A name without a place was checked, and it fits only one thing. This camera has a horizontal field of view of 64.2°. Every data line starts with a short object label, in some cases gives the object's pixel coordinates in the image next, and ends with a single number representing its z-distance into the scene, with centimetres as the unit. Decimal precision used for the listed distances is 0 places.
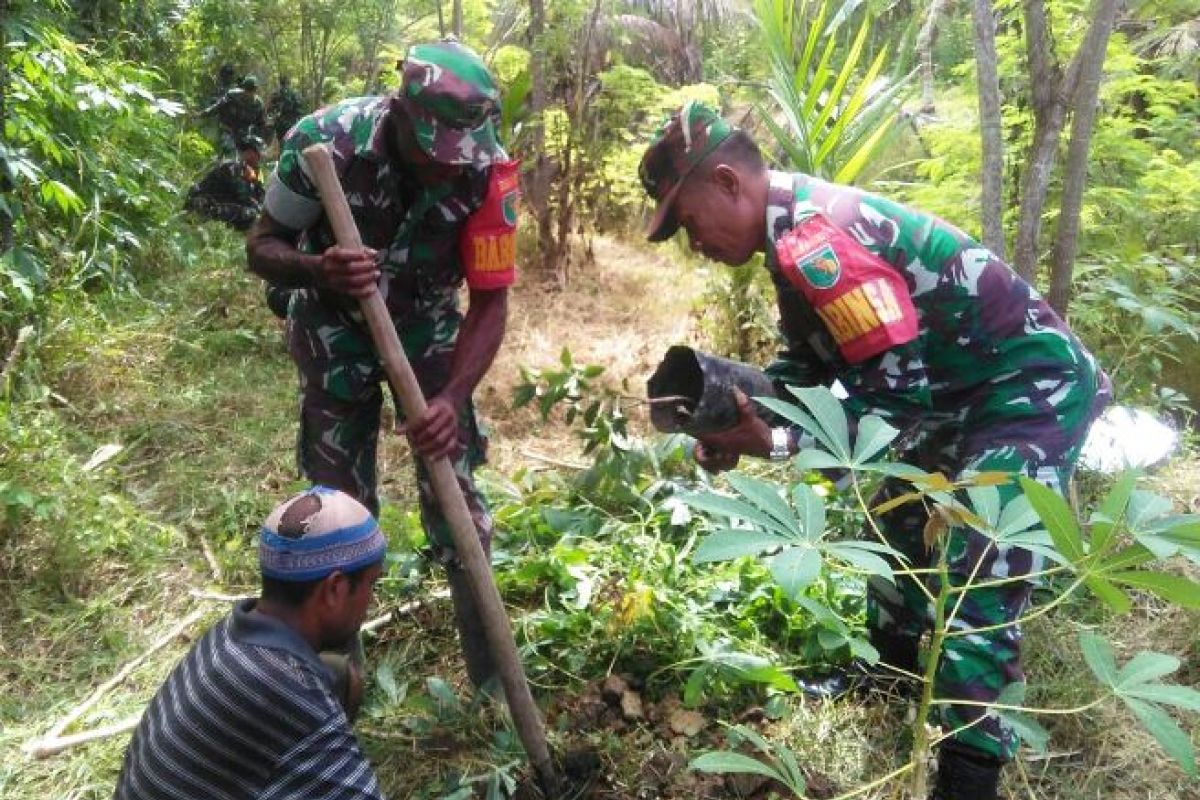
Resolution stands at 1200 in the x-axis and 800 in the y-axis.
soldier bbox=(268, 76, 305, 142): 852
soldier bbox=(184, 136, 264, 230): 691
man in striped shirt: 158
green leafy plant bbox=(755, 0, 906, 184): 398
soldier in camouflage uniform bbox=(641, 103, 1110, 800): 207
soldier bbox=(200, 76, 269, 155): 747
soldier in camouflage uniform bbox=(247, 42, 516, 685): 214
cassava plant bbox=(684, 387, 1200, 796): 116
